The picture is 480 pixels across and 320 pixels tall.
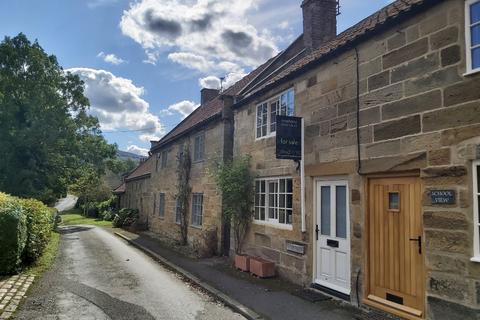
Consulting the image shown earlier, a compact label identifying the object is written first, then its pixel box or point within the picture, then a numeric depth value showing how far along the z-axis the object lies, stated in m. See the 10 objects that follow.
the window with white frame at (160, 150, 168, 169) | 23.89
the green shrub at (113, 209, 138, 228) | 31.02
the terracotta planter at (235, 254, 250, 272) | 11.29
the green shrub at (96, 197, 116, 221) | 44.58
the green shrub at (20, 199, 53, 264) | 11.85
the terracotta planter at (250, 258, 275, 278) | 10.46
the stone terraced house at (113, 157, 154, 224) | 29.38
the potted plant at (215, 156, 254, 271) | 11.97
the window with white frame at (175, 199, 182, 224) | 20.10
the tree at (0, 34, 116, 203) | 26.94
